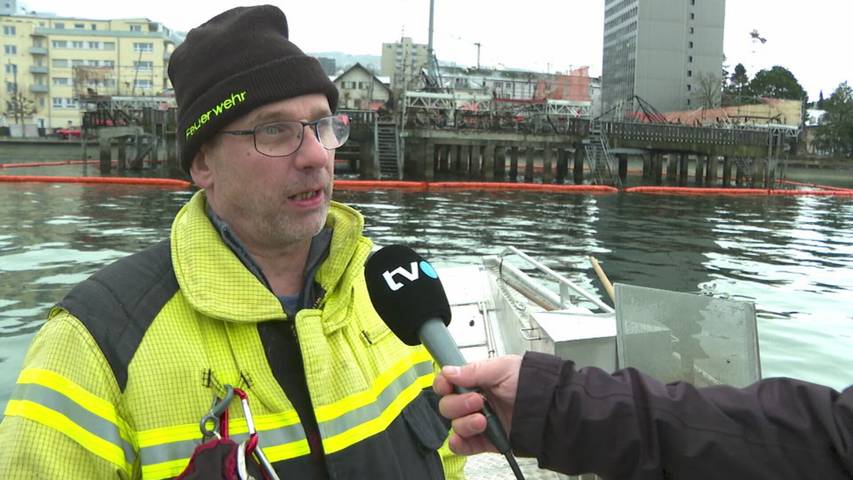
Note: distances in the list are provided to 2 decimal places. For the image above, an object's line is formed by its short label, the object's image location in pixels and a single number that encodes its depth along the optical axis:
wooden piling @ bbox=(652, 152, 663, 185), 42.62
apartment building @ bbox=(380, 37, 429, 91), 110.56
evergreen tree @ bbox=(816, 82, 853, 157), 73.31
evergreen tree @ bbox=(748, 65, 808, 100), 94.50
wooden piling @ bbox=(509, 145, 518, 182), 39.76
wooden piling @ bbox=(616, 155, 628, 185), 39.77
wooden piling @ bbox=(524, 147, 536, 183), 38.54
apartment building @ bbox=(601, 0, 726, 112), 86.06
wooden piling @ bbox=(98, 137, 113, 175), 35.72
